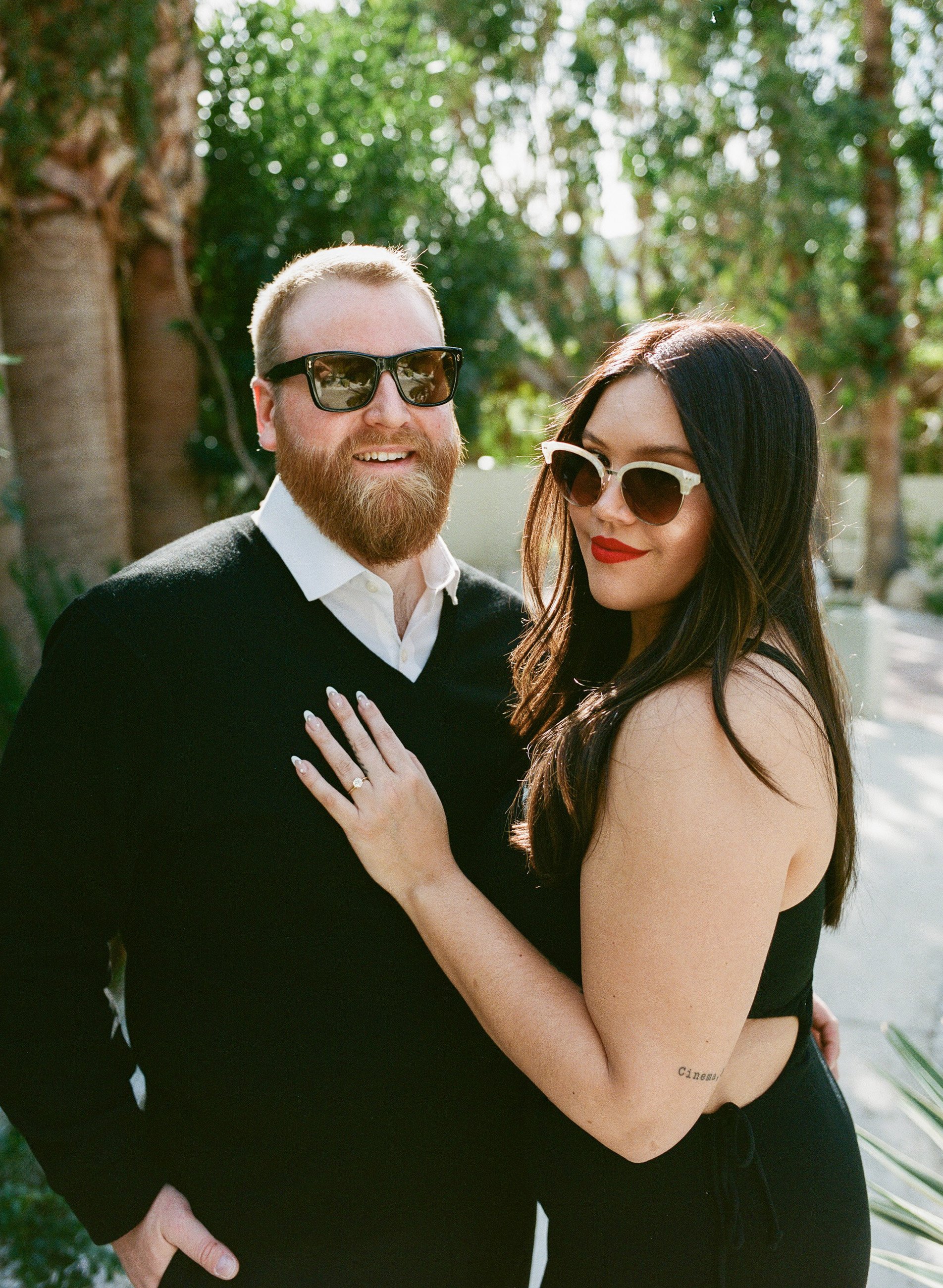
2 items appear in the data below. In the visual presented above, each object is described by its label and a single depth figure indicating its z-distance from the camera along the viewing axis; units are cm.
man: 167
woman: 138
